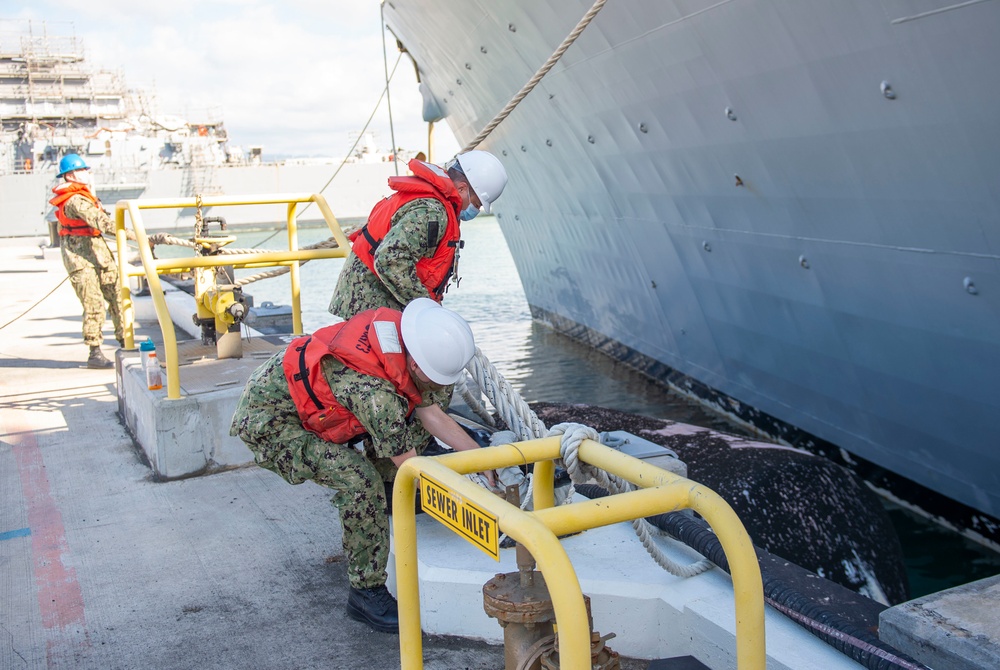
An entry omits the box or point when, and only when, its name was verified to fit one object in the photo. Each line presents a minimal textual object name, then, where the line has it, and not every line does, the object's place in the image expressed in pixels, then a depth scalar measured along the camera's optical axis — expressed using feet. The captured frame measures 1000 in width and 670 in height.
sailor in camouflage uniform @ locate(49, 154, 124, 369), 23.40
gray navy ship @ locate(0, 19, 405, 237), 138.00
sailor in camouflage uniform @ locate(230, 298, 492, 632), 9.31
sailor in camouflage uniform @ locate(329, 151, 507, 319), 11.95
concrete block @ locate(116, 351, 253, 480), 14.92
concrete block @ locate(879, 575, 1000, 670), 7.50
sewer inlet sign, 5.65
